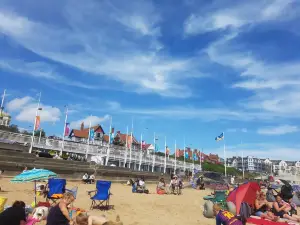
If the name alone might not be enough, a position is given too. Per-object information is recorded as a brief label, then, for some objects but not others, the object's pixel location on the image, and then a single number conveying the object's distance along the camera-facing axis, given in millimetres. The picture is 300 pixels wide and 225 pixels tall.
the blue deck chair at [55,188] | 9492
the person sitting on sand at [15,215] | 4828
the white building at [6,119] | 72538
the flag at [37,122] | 28052
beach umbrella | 7918
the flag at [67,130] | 32278
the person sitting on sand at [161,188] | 18219
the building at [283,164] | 181250
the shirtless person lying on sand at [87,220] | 5930
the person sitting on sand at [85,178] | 19188
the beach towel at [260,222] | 6649
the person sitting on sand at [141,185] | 17859
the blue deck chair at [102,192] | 10211
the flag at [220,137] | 44353
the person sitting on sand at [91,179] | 19428
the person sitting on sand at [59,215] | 5456
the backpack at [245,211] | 7535
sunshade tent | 8867
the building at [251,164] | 177512
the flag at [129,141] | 39612
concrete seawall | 17266
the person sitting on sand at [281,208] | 7305
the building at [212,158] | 132712
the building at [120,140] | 72425
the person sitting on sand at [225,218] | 4801
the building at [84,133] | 73225
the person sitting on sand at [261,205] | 7785
